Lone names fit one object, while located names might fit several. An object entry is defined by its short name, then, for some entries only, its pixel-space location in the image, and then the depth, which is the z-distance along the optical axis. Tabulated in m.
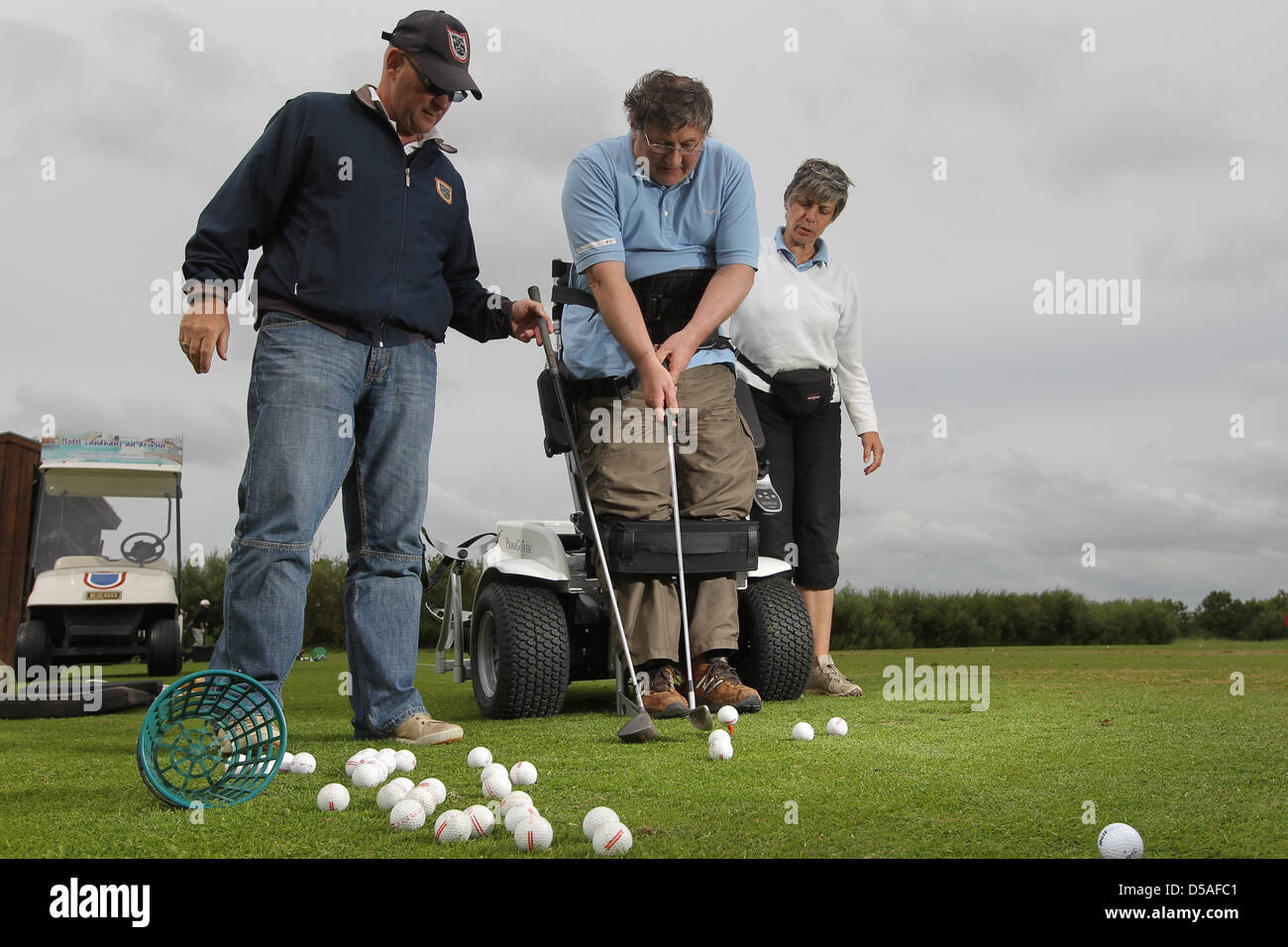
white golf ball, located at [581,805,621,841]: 1.68
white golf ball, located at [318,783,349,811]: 2.02
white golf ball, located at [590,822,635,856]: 1.60
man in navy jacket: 2.75
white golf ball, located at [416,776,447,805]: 1.99
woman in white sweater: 4.38
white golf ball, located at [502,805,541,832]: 1.74
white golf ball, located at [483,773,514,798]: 2.07
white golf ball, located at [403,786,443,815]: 1.91
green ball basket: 2.06
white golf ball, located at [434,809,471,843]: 1.72
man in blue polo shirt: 3.30
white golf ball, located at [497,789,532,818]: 1.84
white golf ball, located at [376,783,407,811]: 2.01
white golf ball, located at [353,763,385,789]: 2.24
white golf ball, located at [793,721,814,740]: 2.81
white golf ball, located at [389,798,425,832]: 1.82
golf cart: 8.85
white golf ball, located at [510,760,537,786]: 2.23
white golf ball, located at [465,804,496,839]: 1.77
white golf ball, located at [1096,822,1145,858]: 1.54
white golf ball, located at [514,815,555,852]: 1.67
